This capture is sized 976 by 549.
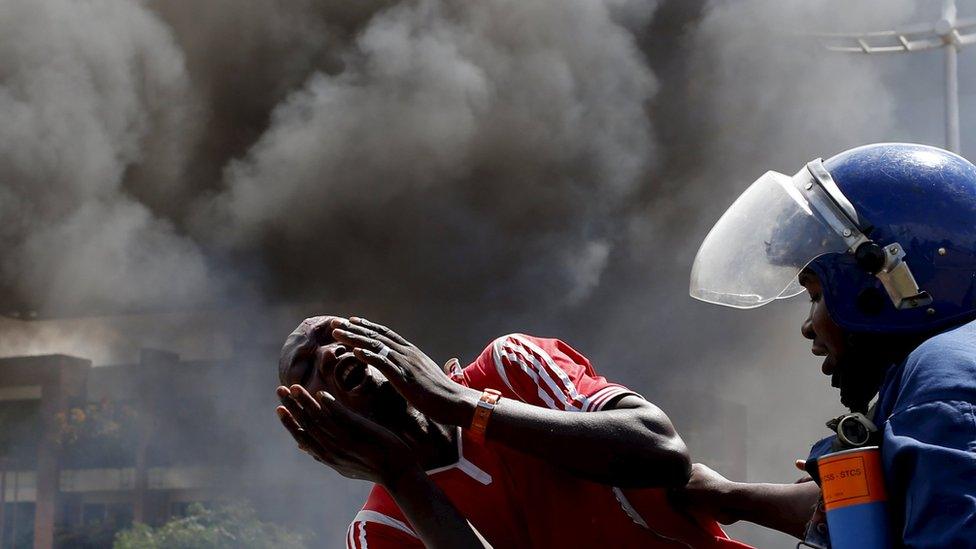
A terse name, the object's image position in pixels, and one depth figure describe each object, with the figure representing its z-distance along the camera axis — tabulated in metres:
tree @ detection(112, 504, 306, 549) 12.48
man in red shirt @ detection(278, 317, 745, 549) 1.80
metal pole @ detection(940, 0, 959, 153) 9.87
